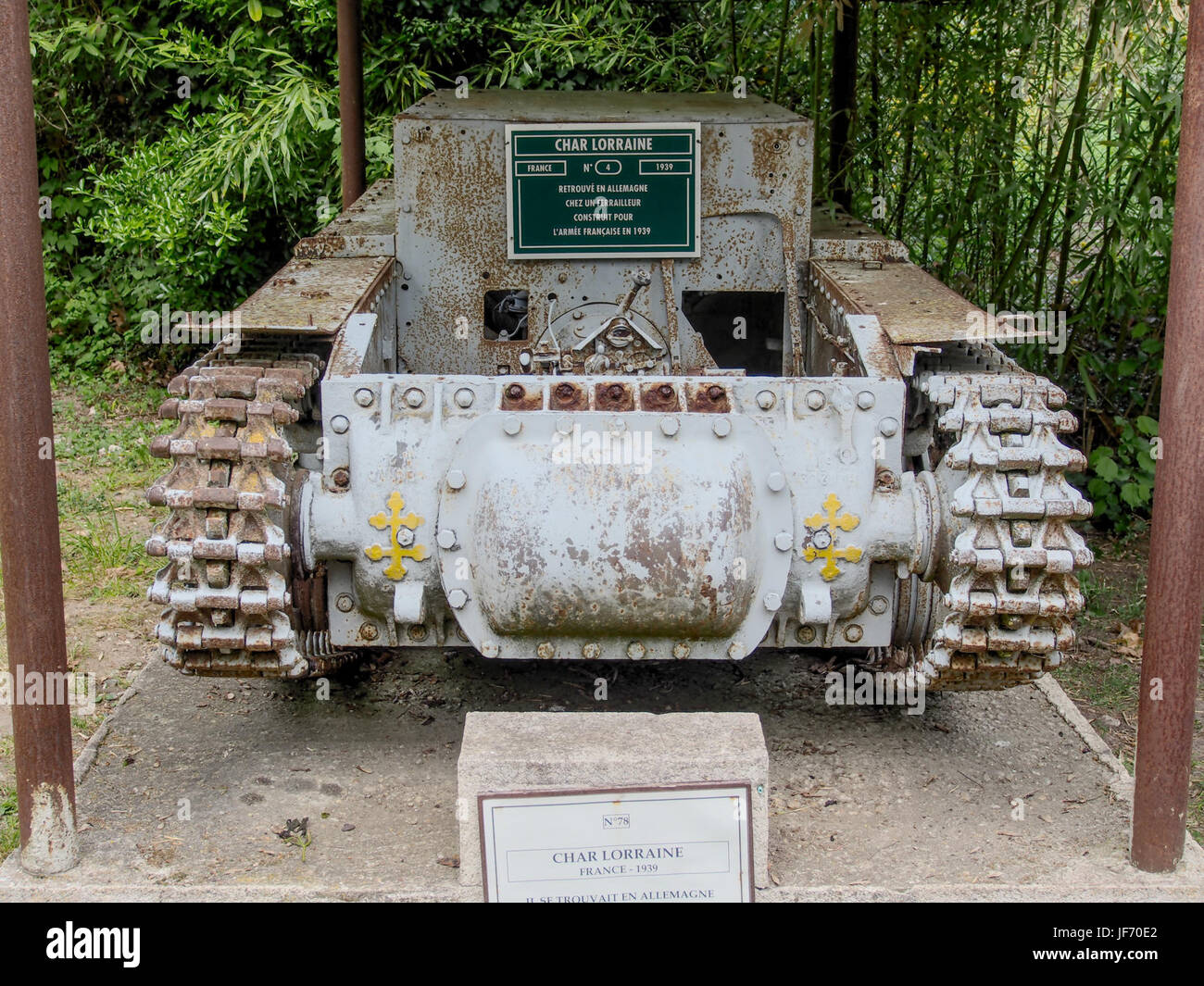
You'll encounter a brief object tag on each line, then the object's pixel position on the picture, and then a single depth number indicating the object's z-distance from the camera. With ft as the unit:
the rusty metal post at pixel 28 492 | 11.76
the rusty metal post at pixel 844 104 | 24.73
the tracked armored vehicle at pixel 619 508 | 13.04
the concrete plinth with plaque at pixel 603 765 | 12.42
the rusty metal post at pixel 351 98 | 22.34
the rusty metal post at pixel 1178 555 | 12.00
